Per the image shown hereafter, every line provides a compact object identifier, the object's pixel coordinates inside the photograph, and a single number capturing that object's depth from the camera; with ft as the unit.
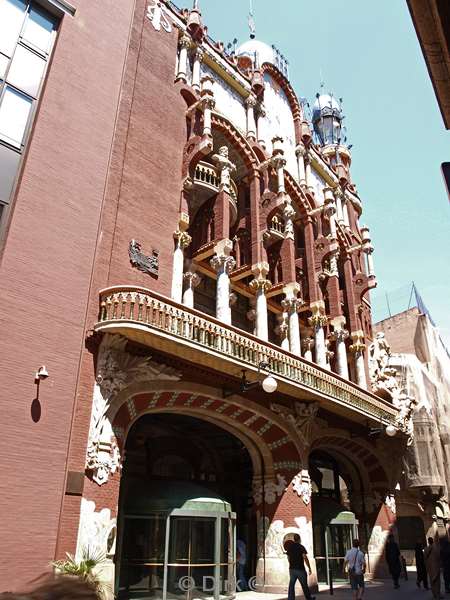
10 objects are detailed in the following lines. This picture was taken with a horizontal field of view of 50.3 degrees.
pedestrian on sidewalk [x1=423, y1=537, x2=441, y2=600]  39.60
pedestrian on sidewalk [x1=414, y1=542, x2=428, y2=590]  52.90
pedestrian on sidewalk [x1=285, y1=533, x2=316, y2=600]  35.12
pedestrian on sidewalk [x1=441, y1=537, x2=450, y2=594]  44.95
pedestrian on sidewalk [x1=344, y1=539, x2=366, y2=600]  39.47
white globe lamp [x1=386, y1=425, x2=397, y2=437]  56.29
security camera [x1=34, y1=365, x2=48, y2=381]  33.40
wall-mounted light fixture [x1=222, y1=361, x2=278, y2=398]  39.68
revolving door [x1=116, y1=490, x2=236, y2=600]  38.83
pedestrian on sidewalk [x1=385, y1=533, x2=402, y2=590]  55.62
